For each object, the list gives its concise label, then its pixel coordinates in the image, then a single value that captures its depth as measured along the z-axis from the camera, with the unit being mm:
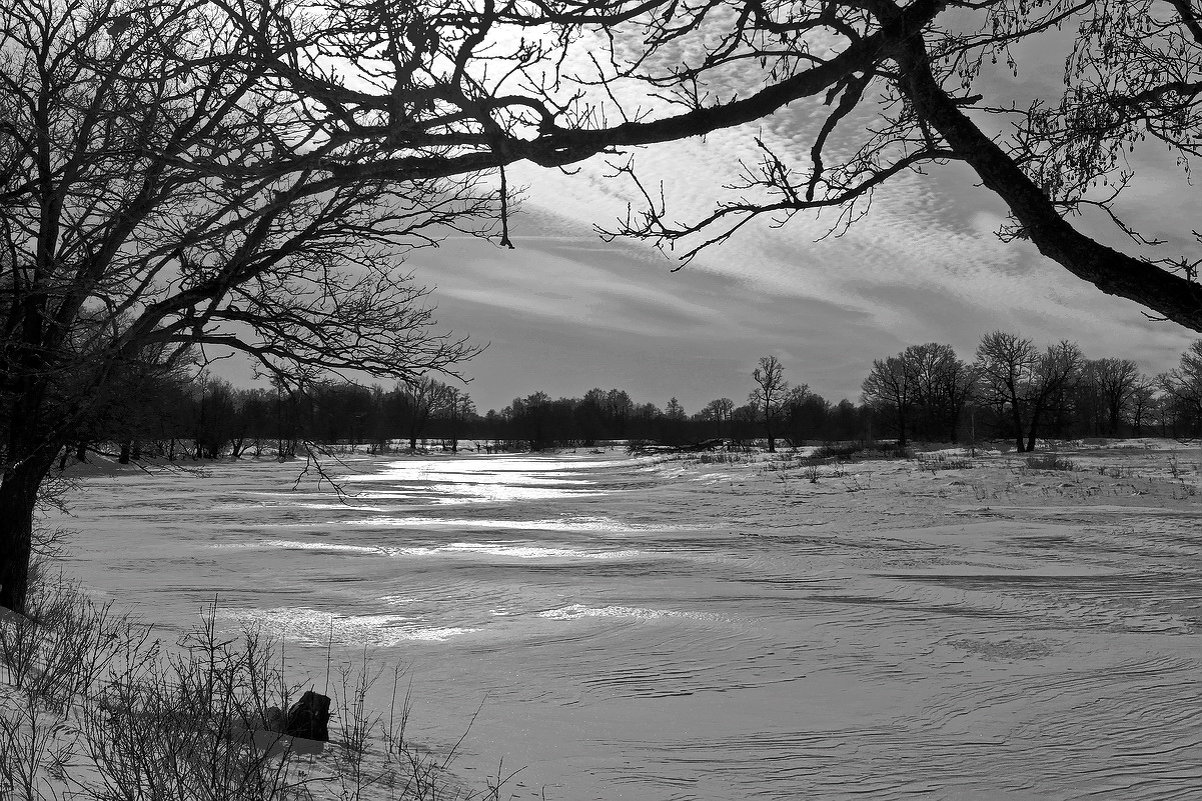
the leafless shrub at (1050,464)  30772
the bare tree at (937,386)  77562
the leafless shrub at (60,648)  5695
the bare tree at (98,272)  6699
